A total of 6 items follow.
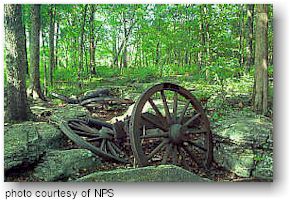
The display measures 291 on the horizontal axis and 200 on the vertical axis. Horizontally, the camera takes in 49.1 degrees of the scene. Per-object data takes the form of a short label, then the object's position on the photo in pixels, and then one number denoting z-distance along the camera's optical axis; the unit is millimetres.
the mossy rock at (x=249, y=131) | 3492
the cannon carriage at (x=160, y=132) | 3479
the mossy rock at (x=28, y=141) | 3170
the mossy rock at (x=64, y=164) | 3256
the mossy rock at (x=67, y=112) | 3788
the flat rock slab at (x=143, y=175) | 3205
